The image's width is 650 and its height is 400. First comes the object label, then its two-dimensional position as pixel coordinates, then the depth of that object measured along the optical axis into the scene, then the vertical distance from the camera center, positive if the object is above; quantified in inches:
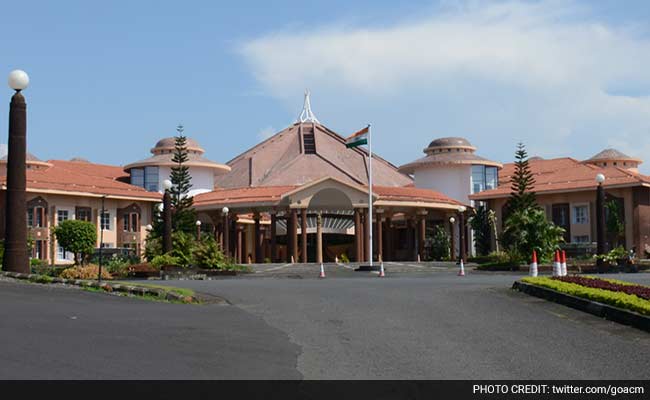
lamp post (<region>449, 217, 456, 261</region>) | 2246.1 +34.4
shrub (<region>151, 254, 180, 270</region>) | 1237.7 -11.4
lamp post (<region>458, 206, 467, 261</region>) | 1945.3 +55.8
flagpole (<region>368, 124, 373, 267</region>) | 1599.8 +40.9
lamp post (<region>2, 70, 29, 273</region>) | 736.3 +59.8
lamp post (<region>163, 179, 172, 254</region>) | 1310.3 +36.0
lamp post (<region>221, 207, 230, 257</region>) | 2011.6 +38.9
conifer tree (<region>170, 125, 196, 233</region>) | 2116.1 +129.3
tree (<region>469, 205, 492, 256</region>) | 2479.1 +54.7
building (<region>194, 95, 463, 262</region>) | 2203.5 +127.3
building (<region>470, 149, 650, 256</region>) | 2097.7 +125.7
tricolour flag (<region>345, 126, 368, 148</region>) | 1688.0 +223.0
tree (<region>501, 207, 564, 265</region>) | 1386.6 +23.2
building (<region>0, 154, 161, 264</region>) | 2059.5 +123.8
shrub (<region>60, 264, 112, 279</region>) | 945.5 -20.4
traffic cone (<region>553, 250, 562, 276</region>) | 811.6 -16.1
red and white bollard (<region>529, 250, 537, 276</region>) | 871.2 -18.2
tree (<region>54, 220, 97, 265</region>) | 1680.6 +35.9
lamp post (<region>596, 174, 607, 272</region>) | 1336.1 +38.4
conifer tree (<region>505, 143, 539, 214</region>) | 2097.7 +140.3
